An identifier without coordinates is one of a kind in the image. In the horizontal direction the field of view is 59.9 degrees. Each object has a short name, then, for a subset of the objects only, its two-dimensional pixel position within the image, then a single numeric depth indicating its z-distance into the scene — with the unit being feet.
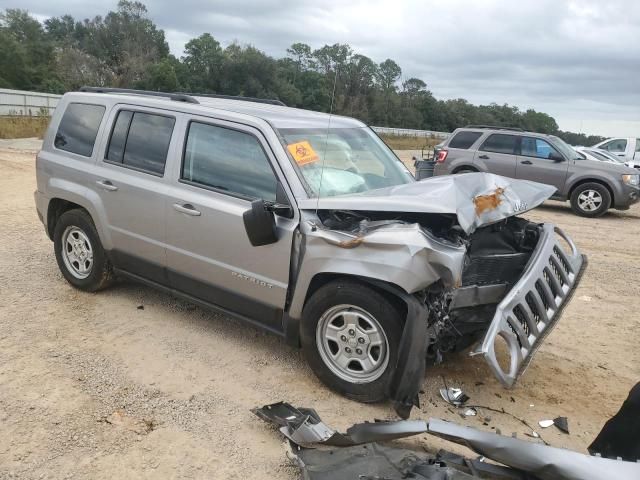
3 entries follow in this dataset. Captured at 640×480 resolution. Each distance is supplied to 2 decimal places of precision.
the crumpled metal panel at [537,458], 8.27
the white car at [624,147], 64.80
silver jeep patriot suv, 11.11
